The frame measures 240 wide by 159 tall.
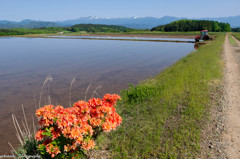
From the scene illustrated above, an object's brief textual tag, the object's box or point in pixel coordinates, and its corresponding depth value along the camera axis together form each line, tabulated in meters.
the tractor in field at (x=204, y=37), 49.79
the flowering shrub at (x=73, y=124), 3.76
